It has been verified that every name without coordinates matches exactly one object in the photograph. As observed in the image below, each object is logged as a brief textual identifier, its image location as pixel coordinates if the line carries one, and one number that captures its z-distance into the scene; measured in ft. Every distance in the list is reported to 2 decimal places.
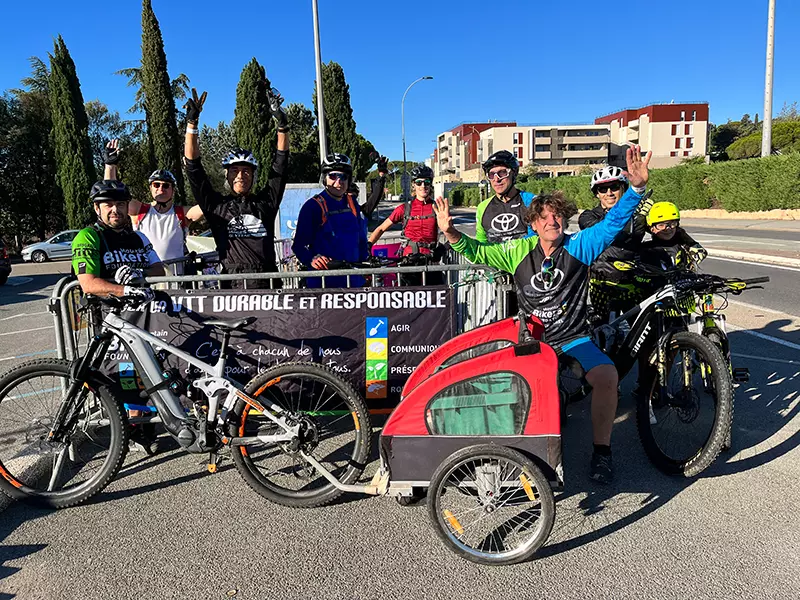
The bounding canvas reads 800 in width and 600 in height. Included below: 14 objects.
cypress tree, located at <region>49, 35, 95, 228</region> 82.38
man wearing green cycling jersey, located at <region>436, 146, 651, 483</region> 11.50
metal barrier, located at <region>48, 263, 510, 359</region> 12.49
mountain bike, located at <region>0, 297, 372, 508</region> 10.96
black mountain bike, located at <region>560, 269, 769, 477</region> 11.39
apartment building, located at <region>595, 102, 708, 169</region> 303.89
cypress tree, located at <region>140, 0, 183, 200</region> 96.84
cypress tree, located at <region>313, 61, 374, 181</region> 123.24
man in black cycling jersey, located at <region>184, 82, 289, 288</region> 14.76
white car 79.25
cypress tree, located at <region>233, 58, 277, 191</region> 100.89
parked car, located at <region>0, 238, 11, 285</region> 53.22
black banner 12.39
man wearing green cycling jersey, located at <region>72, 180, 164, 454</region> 11.72
